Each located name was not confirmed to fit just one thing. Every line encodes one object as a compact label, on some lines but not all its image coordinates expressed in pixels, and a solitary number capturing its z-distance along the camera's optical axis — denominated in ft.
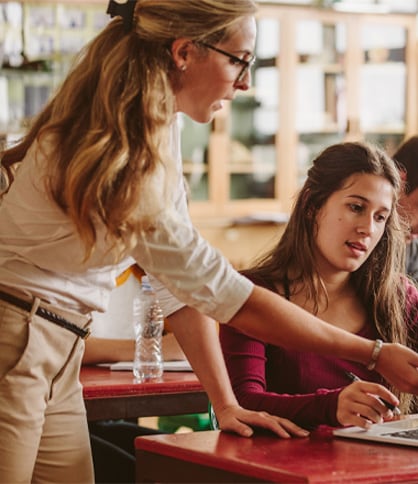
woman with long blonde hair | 9.15
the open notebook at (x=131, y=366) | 13.13
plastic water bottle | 12.89
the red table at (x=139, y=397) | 12.00
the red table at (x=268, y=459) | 8.86
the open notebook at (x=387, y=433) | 9.70
